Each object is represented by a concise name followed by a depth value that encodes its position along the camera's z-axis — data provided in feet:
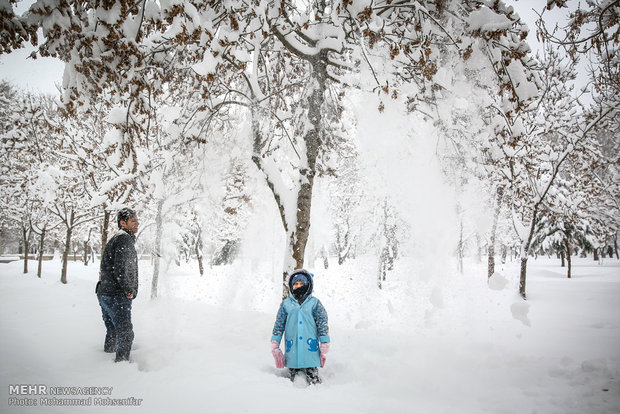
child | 11.05
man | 12.03
